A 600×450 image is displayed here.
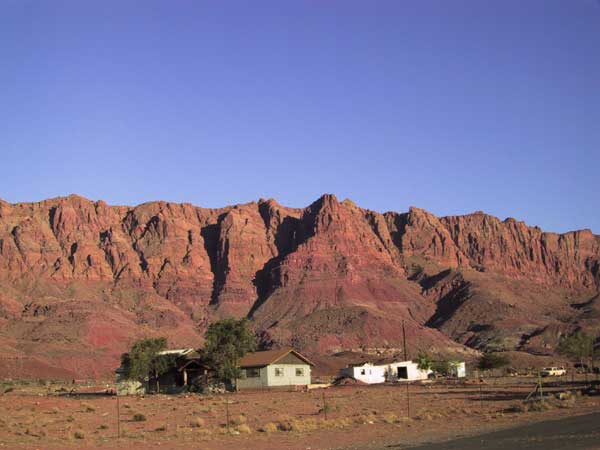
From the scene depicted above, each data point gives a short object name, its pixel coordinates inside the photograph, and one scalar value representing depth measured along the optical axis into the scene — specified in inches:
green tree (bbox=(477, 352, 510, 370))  4451.3
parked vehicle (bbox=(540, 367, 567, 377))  3932.1
